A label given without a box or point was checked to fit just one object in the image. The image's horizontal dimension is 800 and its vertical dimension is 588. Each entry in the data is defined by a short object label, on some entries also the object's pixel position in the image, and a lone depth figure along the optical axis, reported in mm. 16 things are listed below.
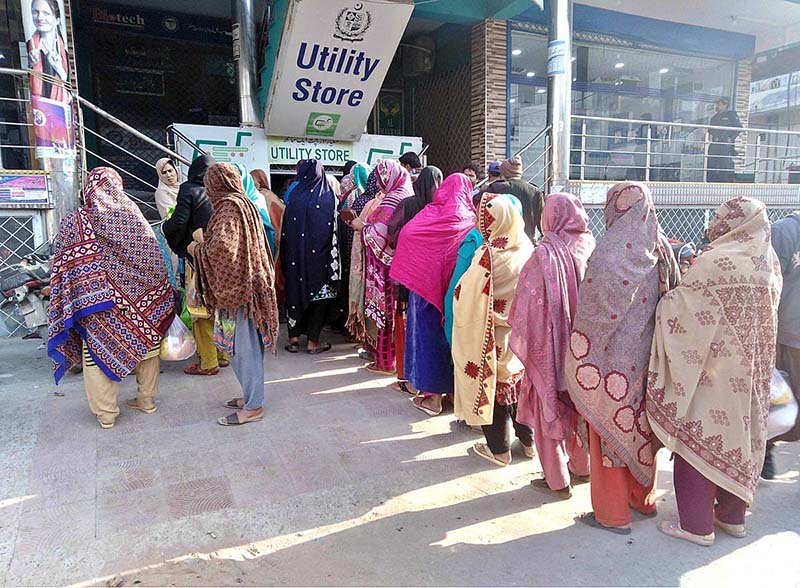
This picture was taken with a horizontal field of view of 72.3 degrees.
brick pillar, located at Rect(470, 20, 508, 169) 8109
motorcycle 4148
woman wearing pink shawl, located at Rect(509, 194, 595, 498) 2387
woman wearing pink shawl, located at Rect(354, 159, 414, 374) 4035
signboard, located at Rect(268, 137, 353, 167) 6738
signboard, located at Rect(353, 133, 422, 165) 7262
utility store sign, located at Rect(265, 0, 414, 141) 6023
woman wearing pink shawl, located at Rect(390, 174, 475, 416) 3129
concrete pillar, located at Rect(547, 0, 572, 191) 6594
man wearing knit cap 4457
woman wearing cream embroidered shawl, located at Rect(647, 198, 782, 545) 2018
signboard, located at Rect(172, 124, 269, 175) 6148
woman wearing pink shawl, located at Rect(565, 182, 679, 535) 2137
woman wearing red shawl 3152
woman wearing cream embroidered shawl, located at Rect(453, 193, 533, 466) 2671
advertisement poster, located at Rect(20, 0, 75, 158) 4723
